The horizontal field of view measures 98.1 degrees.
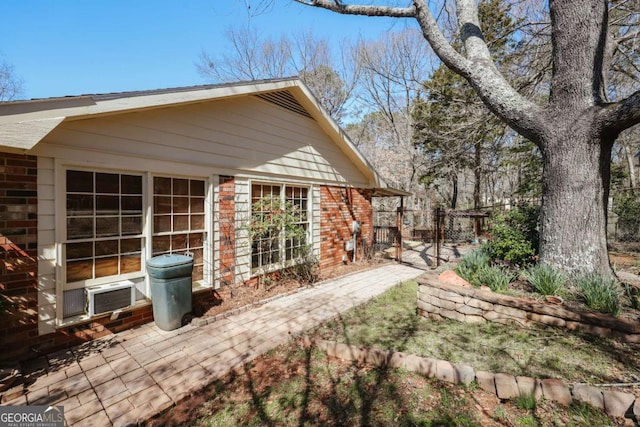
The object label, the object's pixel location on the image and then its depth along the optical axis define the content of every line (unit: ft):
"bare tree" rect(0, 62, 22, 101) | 57.16
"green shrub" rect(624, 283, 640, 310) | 12.41
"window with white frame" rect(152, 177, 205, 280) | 15.40
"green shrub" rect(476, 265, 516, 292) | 14.44
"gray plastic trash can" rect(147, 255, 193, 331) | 13.66
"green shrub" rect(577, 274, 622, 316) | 11.66
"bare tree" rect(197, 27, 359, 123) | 57.11
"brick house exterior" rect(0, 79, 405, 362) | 10.92
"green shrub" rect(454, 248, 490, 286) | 15.97
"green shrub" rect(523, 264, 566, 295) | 13.33
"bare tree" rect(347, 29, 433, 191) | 56.59
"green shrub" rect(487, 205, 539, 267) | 17.58
